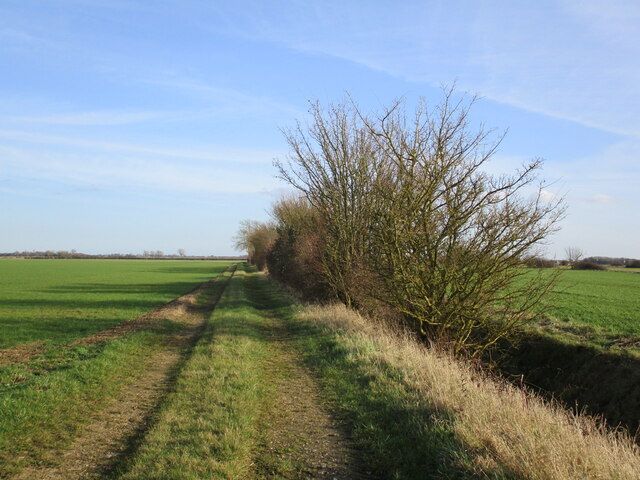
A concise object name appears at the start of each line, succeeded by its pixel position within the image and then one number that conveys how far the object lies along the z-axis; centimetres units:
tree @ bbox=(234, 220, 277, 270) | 5698
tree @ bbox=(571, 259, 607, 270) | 6196
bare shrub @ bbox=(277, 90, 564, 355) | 1122
